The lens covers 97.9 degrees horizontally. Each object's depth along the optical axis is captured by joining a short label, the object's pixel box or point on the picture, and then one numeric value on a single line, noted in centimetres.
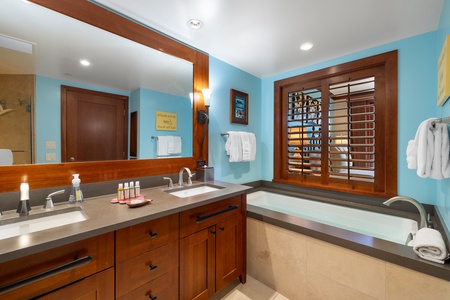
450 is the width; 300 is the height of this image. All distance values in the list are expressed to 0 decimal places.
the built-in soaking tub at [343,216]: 180
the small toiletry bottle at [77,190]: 129
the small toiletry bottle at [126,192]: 138
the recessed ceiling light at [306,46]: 204
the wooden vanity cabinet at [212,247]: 133
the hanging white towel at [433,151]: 117
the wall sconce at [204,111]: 209
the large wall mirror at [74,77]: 120
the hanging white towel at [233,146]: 239
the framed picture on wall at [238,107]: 252
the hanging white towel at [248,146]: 250
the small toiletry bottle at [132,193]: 142
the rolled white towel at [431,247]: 109
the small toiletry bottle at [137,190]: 145
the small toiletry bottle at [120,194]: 136
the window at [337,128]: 201
